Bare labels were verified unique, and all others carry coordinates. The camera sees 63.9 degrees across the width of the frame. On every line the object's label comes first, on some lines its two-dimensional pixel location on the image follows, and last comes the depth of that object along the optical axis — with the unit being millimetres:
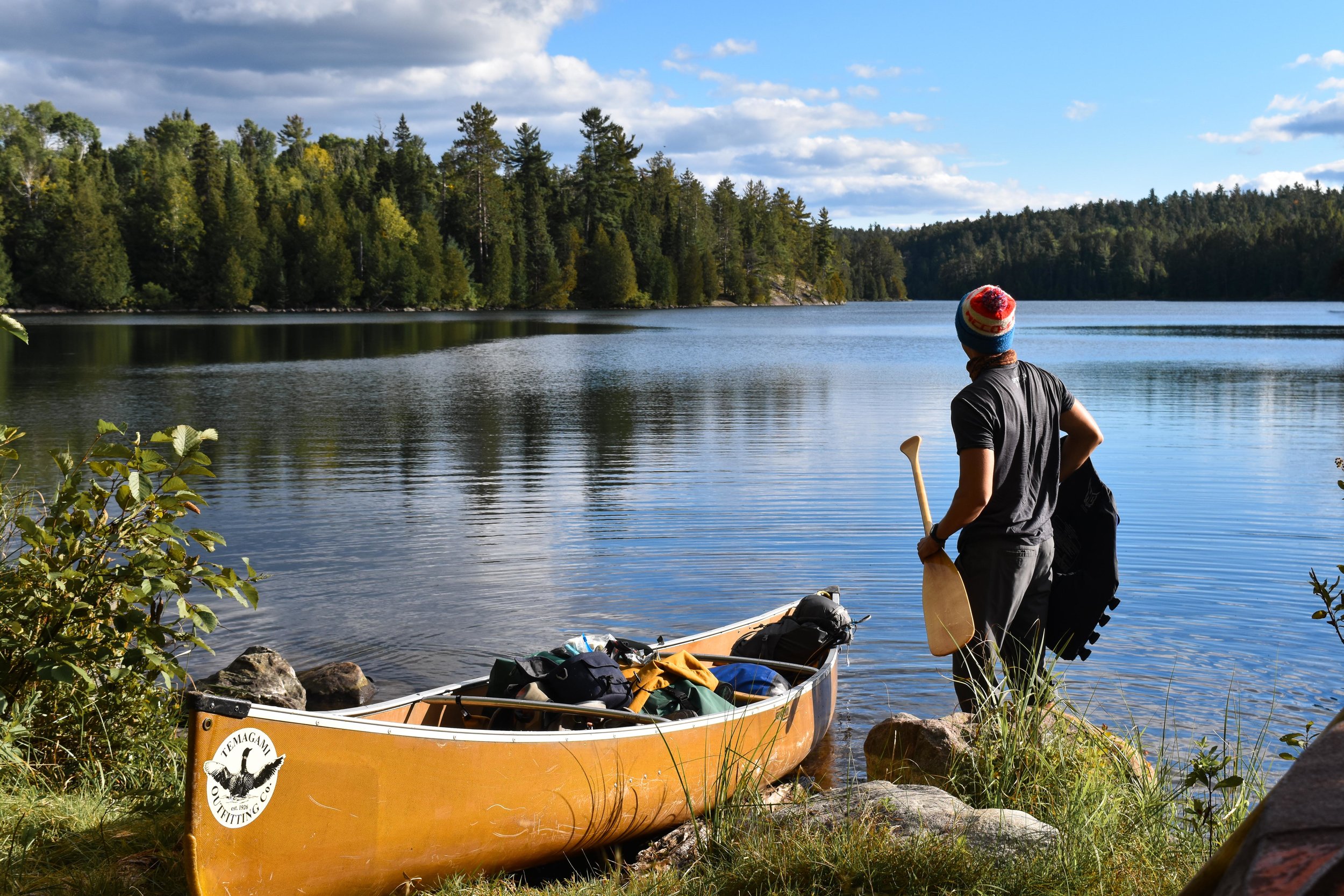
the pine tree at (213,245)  95000
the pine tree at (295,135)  155875
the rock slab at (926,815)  3701
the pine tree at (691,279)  122250
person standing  4359
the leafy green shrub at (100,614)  4492
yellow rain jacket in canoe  5238
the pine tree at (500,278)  106188
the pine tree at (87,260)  88688
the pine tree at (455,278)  102500
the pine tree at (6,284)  85125
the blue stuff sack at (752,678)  5652
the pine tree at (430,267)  100812
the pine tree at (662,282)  118000
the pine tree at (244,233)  96500
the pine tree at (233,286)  93688
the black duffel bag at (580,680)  4898
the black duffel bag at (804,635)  6320
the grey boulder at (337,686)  6895
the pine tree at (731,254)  129125
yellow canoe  3412
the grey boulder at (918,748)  4926
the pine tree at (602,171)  117562
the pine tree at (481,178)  109125
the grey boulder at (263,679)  6312
